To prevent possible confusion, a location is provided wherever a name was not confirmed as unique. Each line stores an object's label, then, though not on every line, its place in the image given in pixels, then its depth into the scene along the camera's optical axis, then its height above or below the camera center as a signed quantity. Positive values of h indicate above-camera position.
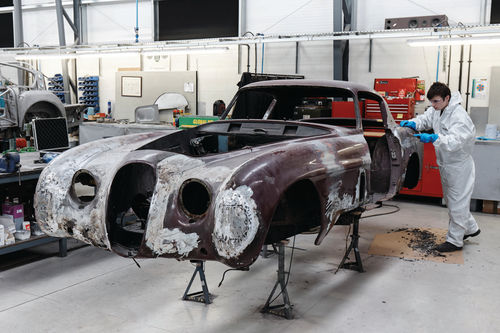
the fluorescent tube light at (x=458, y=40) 6.68 +0.86
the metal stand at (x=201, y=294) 3.69 -1.49
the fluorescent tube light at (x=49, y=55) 9.61 +0.80
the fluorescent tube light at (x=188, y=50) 8.42 +0.83
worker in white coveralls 5.01 -0.66
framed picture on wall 11.47 +0.27
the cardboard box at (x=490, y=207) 7.02 -1.47
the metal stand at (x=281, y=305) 3.46 -1.44
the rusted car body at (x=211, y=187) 2.56 -0.53
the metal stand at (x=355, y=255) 4.49 -1.42
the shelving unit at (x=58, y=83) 12.56 +0.31
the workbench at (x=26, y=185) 4.21 -0.87
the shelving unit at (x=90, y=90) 12.16 +0.17
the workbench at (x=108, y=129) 9.22 -0.62
